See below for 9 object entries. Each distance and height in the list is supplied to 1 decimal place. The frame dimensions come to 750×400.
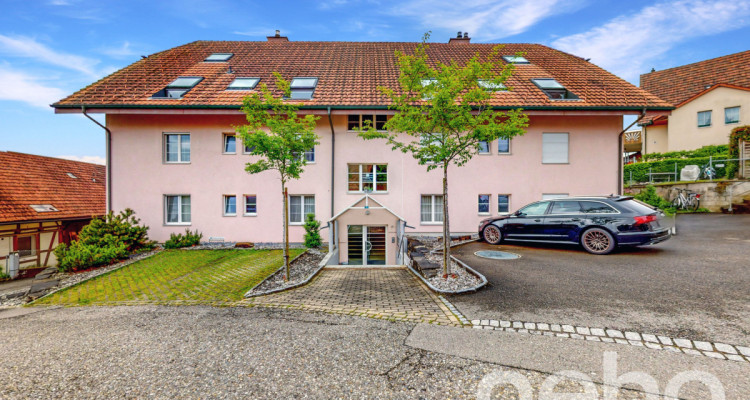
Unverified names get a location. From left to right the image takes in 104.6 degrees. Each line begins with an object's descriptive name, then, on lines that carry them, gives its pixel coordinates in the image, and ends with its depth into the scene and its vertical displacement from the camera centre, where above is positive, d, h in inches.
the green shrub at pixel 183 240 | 455.5 -64.4
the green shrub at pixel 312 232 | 455.8 -52.9
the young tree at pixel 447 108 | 236.7 +76.1
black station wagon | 306.8 -28.9
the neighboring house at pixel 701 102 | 791.1 +271.9
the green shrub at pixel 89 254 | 347.3 -67.2
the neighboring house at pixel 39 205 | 514.0 -9.7
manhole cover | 323.6 -65.2
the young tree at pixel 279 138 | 261.0 +56.5
